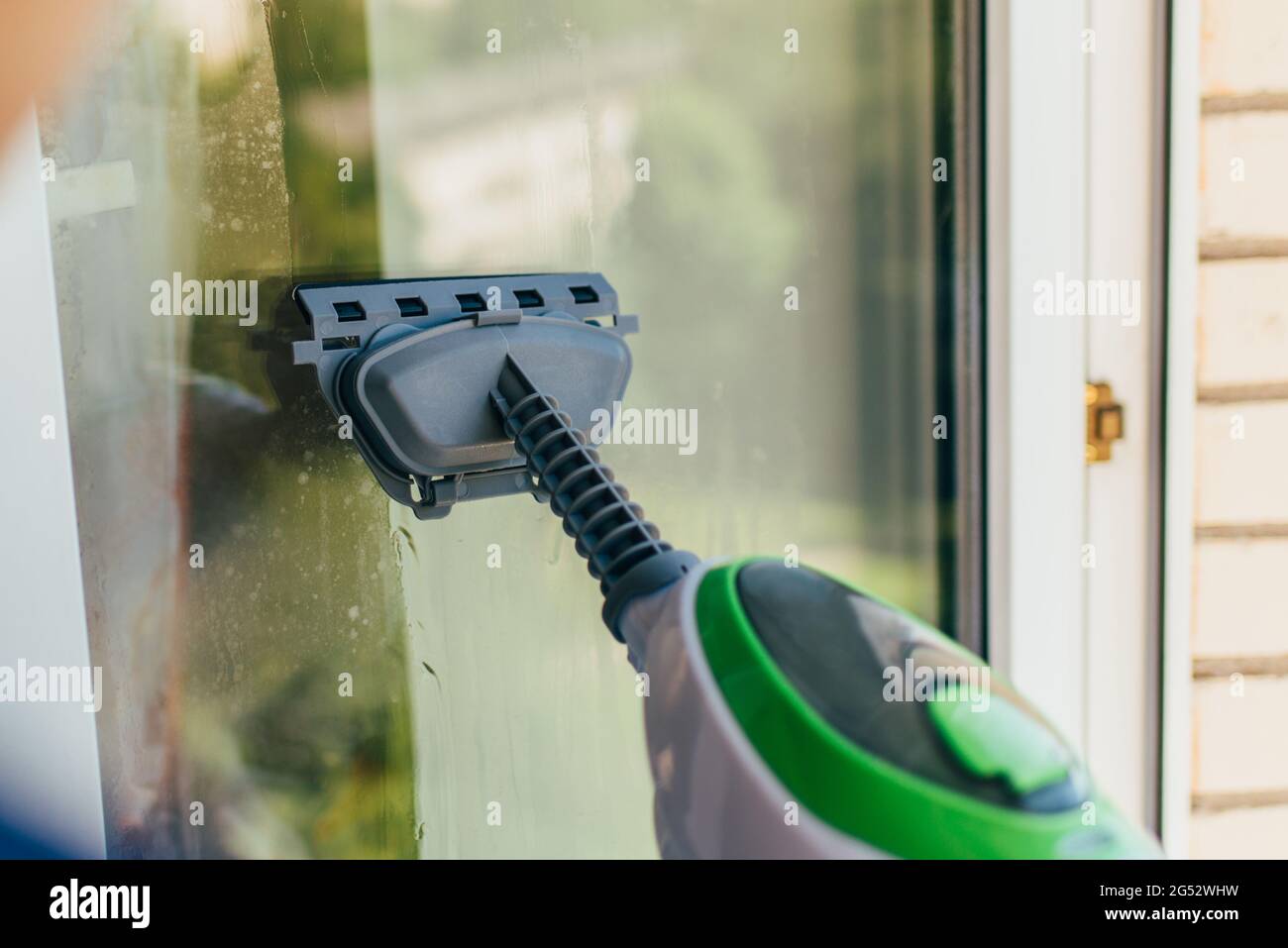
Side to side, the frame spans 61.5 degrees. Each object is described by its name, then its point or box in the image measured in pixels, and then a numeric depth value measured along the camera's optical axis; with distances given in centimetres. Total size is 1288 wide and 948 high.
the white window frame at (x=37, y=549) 60
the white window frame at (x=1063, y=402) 73
